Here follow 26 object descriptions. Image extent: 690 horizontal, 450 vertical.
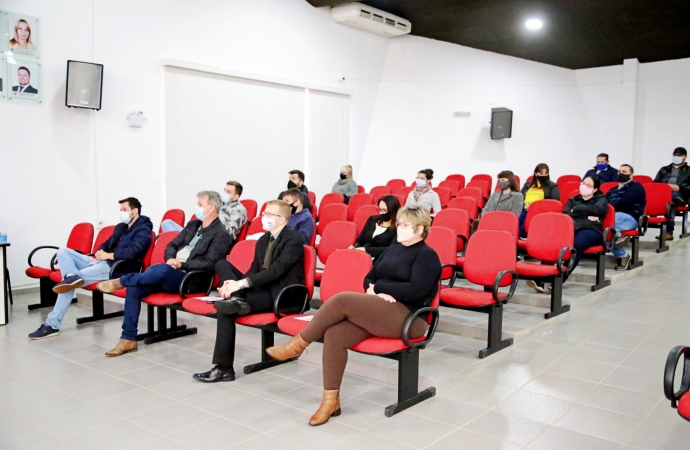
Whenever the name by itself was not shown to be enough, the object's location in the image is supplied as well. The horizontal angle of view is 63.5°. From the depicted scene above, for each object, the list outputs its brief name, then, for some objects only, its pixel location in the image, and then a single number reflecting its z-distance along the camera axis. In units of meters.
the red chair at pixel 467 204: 6.50
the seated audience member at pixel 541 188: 6.86
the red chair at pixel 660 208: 7.15
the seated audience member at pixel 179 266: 4.13
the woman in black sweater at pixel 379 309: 2.97
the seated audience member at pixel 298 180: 7.53
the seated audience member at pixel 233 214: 5.43
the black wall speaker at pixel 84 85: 6.45
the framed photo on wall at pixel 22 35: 6.08
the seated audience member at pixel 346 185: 8.63
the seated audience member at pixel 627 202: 6.26
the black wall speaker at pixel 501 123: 10.27
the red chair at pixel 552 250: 4.54
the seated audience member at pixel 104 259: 4.57
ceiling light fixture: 8.51
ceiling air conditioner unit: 9.57
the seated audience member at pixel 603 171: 8.46
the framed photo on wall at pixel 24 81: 6.10
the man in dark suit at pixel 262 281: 3.52
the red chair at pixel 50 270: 5.59
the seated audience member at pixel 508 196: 6.08
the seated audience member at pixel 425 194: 6.72
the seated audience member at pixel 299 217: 5.23
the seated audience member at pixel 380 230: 4.61
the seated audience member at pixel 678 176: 8.16
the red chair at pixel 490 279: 3.80
